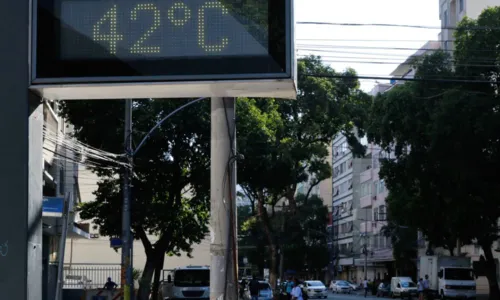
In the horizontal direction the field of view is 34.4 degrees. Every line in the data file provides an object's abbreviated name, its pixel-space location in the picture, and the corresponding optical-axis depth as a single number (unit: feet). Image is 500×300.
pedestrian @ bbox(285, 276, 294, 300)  113.91
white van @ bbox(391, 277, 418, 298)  197.67
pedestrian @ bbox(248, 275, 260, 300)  119.75
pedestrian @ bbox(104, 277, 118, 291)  101.80
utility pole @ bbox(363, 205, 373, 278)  290.76
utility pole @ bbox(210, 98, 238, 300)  30.63
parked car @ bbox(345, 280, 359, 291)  269.09
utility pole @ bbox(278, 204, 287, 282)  198.24
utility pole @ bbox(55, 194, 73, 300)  49.39
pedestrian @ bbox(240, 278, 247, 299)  128.40
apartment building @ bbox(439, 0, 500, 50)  199.11
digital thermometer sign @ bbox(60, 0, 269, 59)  15.75
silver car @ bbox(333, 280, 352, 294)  262.47
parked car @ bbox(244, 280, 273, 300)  132.67
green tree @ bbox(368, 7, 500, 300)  113.91
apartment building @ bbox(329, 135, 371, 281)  322.75
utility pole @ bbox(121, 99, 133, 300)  83.84
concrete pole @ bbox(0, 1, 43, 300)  15.66
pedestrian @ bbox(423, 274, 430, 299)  156.58
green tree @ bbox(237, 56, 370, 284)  148.51
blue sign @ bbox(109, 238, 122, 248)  88.90
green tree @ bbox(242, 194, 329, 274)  201.98
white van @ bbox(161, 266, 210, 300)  113.39
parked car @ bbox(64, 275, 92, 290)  120.78
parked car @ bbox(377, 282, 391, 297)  234.38
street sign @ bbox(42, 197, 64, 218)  53.98
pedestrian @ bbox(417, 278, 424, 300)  156.99
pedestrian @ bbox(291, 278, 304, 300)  87.92
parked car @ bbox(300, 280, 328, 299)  199.82
